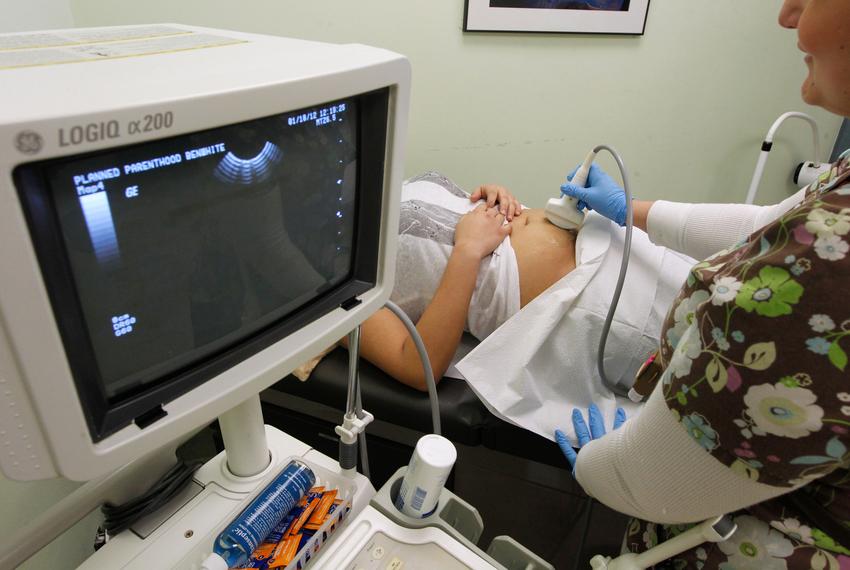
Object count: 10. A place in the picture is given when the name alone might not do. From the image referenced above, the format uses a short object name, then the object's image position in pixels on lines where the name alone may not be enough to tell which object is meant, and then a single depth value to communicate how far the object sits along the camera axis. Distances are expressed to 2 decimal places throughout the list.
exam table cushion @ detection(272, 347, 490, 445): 1.10
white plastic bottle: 0.63
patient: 1.12
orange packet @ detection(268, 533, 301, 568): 0.58
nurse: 0.47
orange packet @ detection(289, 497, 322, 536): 0.62
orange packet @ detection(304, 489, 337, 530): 0.63
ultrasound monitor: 0.32
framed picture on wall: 1.61
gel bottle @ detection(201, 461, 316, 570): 0.57
